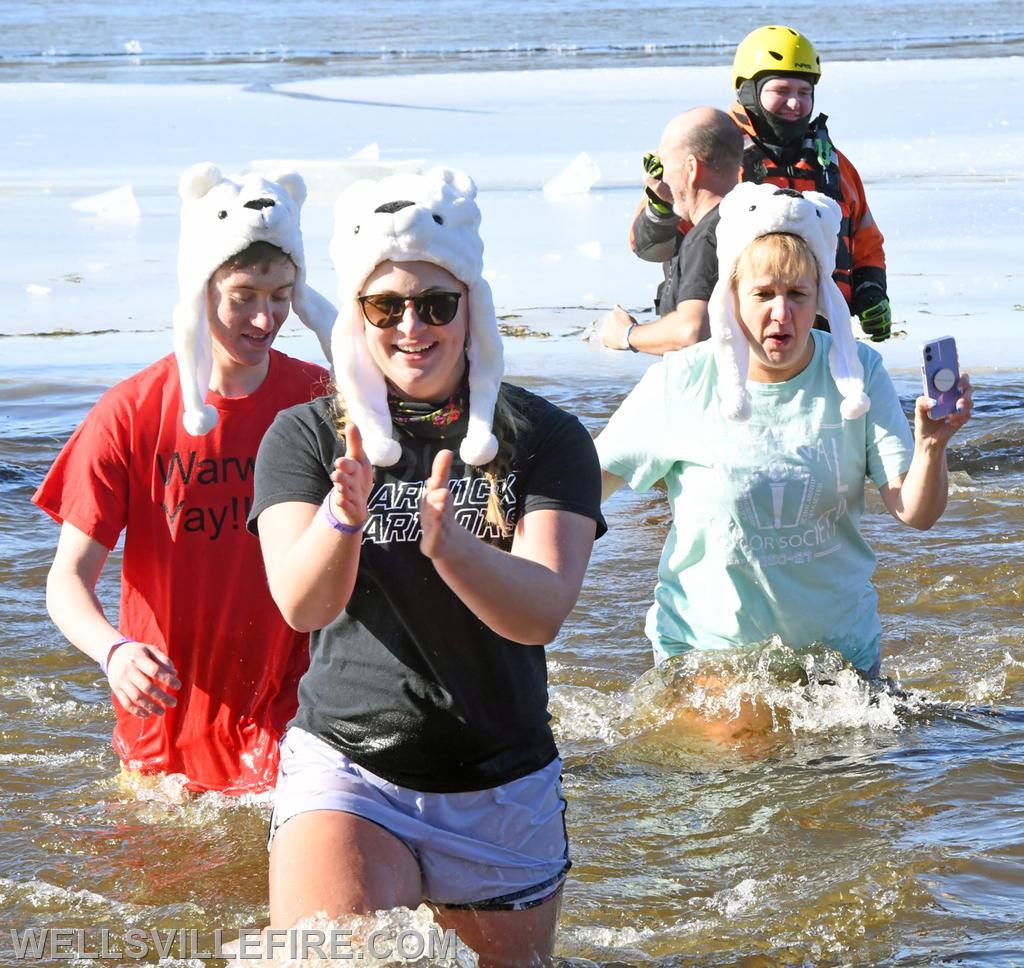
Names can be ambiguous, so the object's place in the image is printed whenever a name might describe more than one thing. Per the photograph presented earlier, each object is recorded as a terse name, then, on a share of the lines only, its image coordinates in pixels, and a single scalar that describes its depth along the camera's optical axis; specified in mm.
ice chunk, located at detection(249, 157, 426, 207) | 31172
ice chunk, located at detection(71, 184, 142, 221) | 31437
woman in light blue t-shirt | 9742
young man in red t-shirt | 8461
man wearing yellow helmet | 15687
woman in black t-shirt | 6629
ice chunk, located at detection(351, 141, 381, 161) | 34250
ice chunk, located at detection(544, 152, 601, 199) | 33062
